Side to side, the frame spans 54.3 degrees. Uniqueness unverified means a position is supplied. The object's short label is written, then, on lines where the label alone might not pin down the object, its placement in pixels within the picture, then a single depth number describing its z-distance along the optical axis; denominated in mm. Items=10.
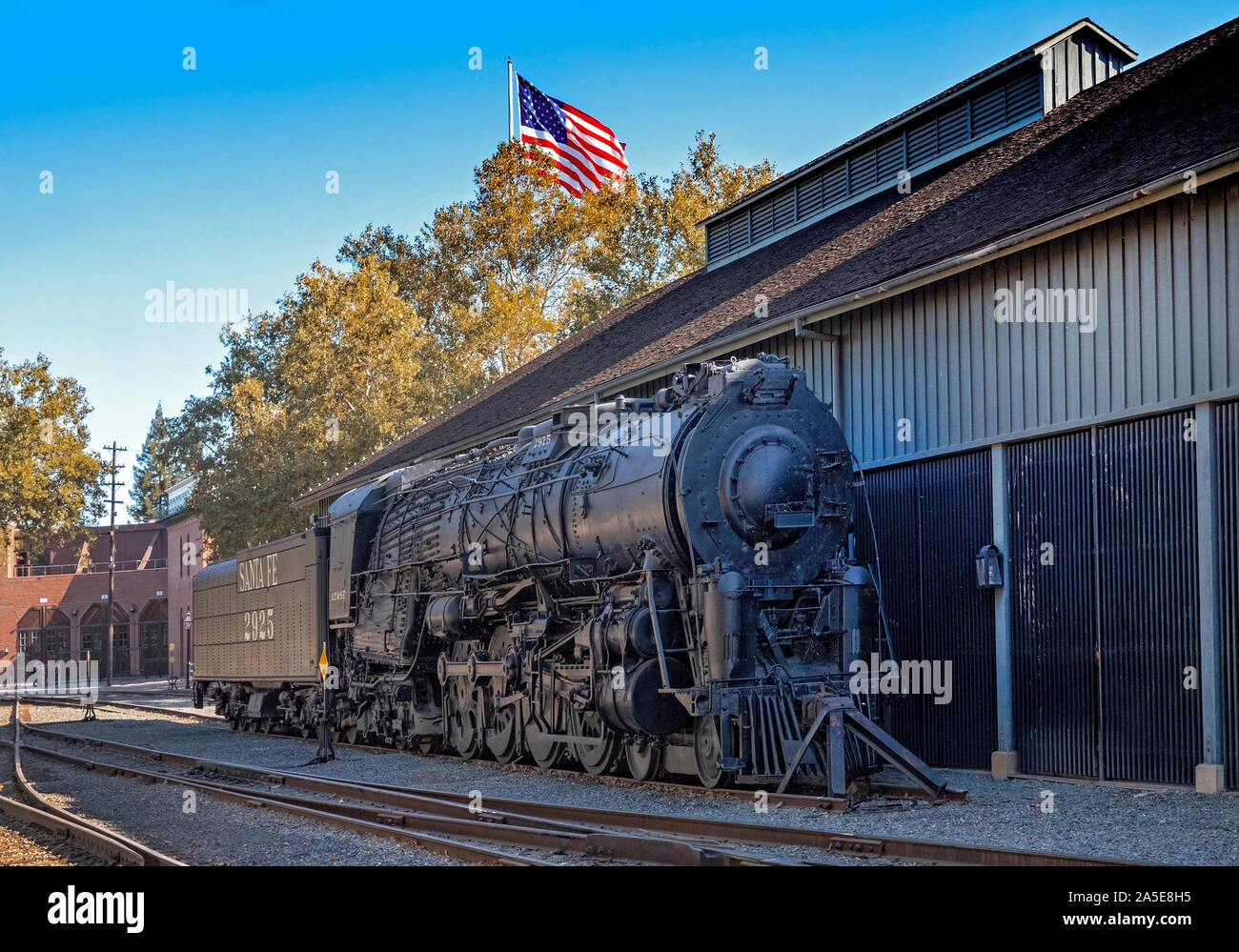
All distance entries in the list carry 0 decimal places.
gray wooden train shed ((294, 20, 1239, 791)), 12273
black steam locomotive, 12422
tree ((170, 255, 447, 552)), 41750
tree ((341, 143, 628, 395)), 52438
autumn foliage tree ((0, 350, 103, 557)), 65062
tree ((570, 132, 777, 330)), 50969
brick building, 69812
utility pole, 61281
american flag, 35188
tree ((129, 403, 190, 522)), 96838
